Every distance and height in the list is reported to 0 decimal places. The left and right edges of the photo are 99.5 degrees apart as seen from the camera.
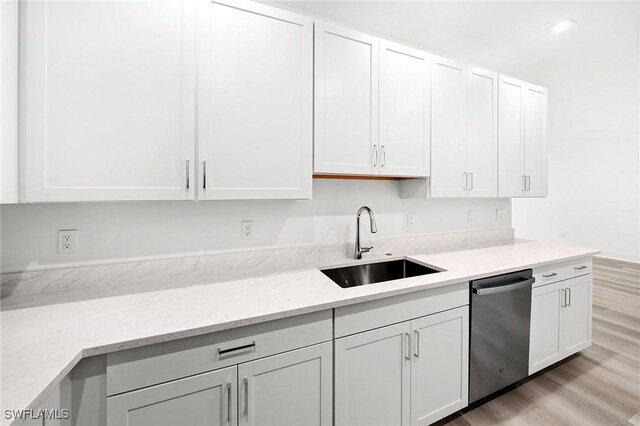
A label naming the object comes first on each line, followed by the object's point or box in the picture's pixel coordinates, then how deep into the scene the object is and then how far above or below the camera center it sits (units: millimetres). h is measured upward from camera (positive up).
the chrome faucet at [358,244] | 1908 -230
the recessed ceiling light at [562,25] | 2134 +1513
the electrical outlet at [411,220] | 2314 -64
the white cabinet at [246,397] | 965 -723
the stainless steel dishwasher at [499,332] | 1649 -761
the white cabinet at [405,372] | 1291 -832
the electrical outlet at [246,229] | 1745 -115
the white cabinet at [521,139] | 2326 +663
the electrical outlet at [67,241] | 1355 -151
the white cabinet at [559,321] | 1920 -811
